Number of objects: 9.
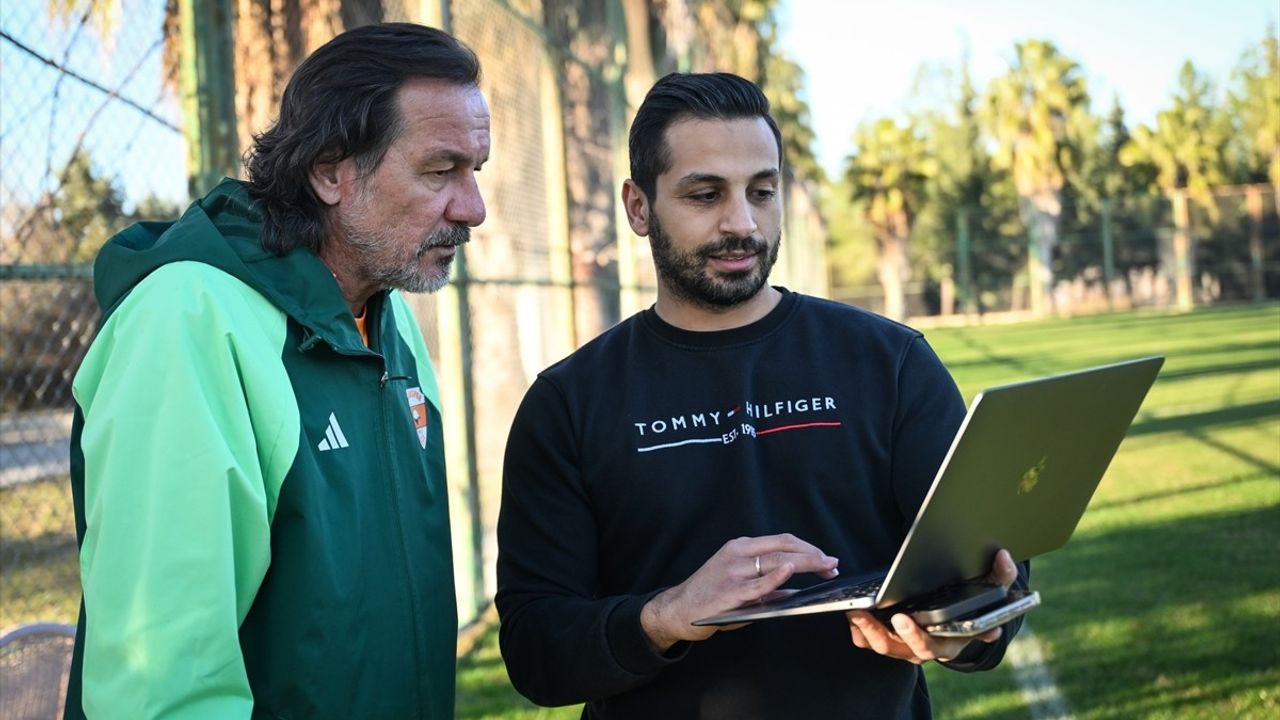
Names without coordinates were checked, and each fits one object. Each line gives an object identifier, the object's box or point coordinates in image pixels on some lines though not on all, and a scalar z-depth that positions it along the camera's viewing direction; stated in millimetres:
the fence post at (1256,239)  46969
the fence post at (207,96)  4703
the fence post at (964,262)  53156
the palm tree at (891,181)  63500
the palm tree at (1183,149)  62281
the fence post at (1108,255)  49781
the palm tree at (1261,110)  61562
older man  1952
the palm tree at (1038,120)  61562
